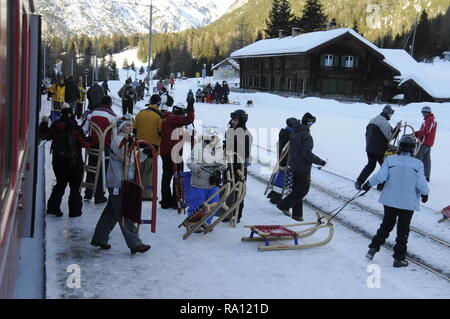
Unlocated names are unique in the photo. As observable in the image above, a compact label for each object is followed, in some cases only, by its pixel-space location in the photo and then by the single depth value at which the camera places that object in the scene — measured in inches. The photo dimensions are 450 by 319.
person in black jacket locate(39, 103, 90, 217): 288.0
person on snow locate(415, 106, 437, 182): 430.3
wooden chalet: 1888.5
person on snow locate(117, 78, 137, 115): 805.2
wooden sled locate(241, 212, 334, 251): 267.4
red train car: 118.0
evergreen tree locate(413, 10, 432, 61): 3166.8
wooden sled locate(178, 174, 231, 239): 273.4
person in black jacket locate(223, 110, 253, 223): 310.2
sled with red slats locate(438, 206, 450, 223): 312.3
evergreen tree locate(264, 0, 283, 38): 3169.3
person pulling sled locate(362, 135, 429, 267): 242.7
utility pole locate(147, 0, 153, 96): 1417.1
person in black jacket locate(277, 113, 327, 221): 321.4
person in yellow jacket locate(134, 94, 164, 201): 333.4
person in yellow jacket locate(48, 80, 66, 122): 633.9
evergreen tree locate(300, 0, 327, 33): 3048.7
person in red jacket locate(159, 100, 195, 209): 320.5
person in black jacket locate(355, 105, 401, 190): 408.2
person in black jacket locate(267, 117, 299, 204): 358.6
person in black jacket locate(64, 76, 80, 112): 682.2
